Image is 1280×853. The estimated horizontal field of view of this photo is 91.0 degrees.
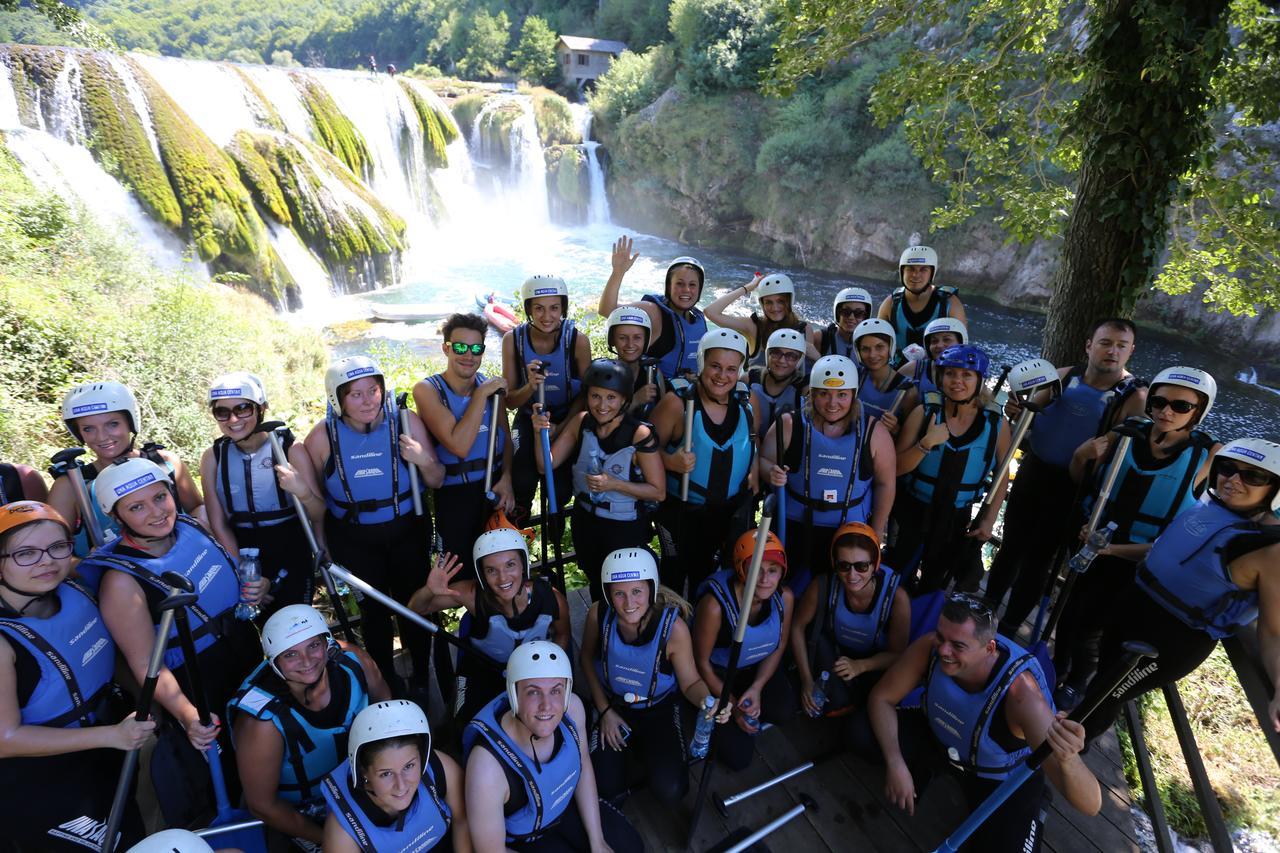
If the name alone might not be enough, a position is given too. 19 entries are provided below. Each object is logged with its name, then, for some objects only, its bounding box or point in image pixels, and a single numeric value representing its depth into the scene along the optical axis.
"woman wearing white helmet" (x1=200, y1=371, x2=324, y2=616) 3.89
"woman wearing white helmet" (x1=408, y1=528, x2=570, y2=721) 3.65
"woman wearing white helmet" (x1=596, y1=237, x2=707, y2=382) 5.86
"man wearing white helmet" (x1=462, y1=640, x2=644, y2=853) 3.02
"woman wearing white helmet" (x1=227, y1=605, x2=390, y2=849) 3.05
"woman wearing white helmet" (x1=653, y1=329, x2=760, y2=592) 4.45
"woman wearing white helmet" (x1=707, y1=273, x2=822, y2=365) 5.94
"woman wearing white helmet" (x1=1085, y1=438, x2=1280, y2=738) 3.26
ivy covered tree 5.40
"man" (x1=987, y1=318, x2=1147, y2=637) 4.66
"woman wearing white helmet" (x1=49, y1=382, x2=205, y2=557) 3.72
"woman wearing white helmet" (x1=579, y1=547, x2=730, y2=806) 3.67
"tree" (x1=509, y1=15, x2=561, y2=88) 52.44
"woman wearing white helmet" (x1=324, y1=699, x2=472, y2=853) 2.71
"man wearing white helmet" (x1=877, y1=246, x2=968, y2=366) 6.09
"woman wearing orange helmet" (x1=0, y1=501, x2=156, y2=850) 2.76
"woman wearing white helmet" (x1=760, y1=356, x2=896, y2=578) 4.40
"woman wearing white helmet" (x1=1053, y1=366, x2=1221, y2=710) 3.94
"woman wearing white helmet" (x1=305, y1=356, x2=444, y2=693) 4.07
